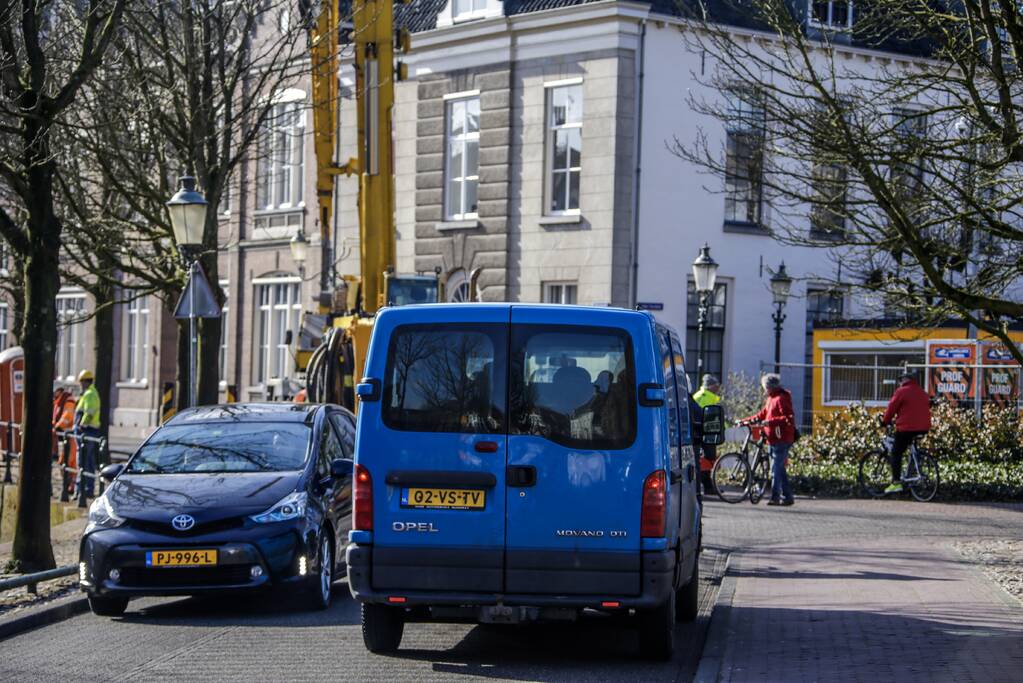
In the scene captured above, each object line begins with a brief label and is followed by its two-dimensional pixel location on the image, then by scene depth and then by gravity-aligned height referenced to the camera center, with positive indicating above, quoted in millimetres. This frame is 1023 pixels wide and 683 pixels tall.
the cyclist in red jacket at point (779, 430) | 22734 -1453
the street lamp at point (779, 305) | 31383 +434
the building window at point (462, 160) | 36312 +3548
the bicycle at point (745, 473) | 23734 -2191
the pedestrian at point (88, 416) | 24797 -1804
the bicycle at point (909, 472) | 23500 -2110
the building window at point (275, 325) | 41375 -300
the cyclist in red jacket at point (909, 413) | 23312 -1198
